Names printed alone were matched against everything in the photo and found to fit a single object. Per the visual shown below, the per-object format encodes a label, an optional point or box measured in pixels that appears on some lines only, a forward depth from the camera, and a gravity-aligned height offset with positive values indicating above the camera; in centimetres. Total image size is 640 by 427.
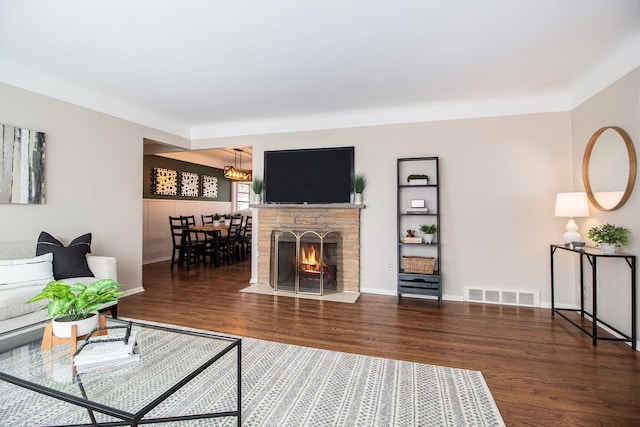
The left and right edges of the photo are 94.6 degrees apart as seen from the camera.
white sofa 230 -64
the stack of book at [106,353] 138 -69
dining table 608 -45
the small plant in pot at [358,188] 427 +36
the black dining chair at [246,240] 730 -70
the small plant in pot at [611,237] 261 -21
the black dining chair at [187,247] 598 -72
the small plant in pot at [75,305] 149 -48
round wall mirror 263 +44
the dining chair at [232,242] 661 -67
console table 247 -71
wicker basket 378 -67
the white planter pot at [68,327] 150 -59
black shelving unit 378 -7
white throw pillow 260 -54
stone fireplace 434 -53
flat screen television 438 +57
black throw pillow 290 -45
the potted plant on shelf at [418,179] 395 +45
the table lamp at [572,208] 300 +5
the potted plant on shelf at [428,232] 384 -25
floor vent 368 -106
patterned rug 166 -116
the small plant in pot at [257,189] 471 +37
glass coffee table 121 -82
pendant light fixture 701 +93
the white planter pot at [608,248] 262 -31
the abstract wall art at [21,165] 286 +47
